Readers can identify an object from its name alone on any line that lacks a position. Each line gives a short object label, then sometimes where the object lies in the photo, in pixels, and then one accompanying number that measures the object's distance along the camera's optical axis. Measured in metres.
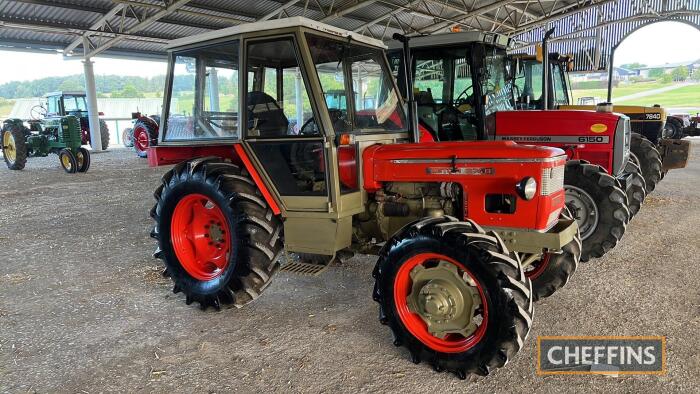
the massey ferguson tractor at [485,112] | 5.18
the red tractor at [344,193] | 2.69
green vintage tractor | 11.84
